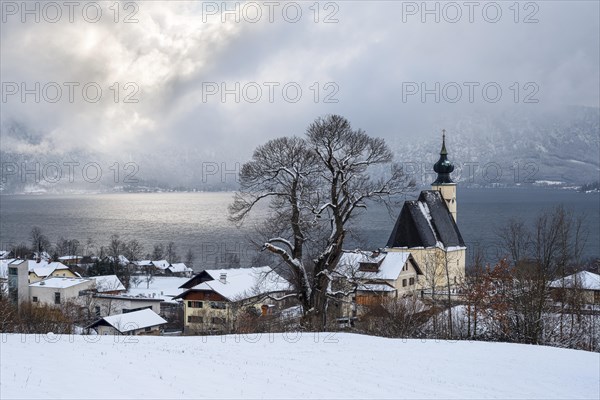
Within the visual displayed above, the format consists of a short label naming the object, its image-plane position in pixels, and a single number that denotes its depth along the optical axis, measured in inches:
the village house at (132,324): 1317.7
